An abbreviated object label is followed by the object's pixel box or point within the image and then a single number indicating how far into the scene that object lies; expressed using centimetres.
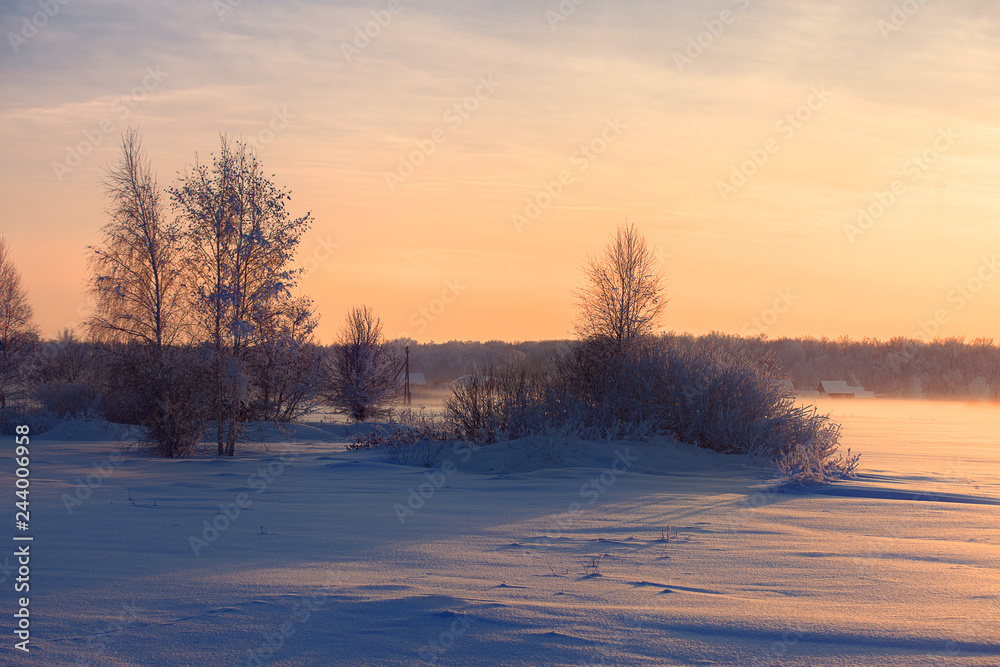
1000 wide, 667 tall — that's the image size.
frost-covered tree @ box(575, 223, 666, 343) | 3544
